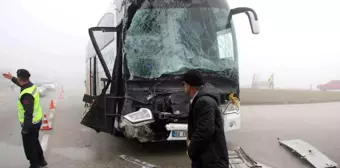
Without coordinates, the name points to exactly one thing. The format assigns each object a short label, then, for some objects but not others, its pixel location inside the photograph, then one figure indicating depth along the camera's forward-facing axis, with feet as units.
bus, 20.71
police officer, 17.17
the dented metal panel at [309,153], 19.48
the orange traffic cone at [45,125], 31.24
